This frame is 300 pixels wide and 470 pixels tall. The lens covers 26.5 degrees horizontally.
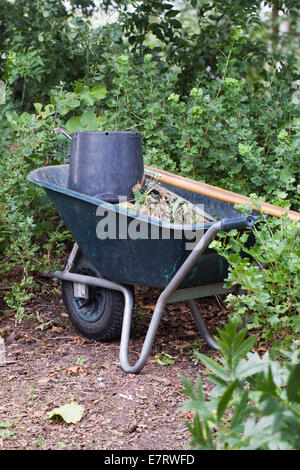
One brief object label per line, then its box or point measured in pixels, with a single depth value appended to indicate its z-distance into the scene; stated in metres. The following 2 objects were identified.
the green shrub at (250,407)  1.29
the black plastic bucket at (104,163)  2.95
